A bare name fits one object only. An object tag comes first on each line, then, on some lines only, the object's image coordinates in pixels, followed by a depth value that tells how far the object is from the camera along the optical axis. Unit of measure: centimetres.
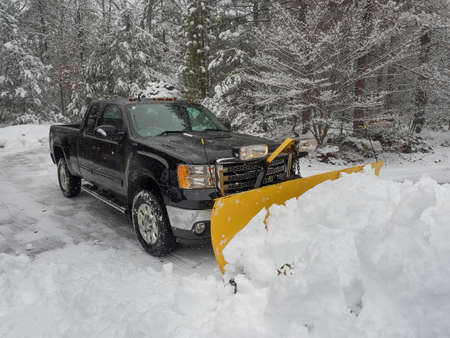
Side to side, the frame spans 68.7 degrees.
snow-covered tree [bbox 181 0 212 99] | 1219
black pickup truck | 334
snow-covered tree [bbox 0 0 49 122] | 1969
